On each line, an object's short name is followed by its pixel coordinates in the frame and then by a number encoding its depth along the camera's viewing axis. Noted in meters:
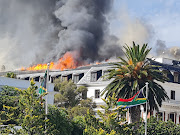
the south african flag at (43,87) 53.91
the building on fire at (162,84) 92.75
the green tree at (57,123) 55.60
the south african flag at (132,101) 61.25
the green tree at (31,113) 53.66
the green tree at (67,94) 89.38
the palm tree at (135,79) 68.50
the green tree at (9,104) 55.62
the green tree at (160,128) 67.00
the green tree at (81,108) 84.24
